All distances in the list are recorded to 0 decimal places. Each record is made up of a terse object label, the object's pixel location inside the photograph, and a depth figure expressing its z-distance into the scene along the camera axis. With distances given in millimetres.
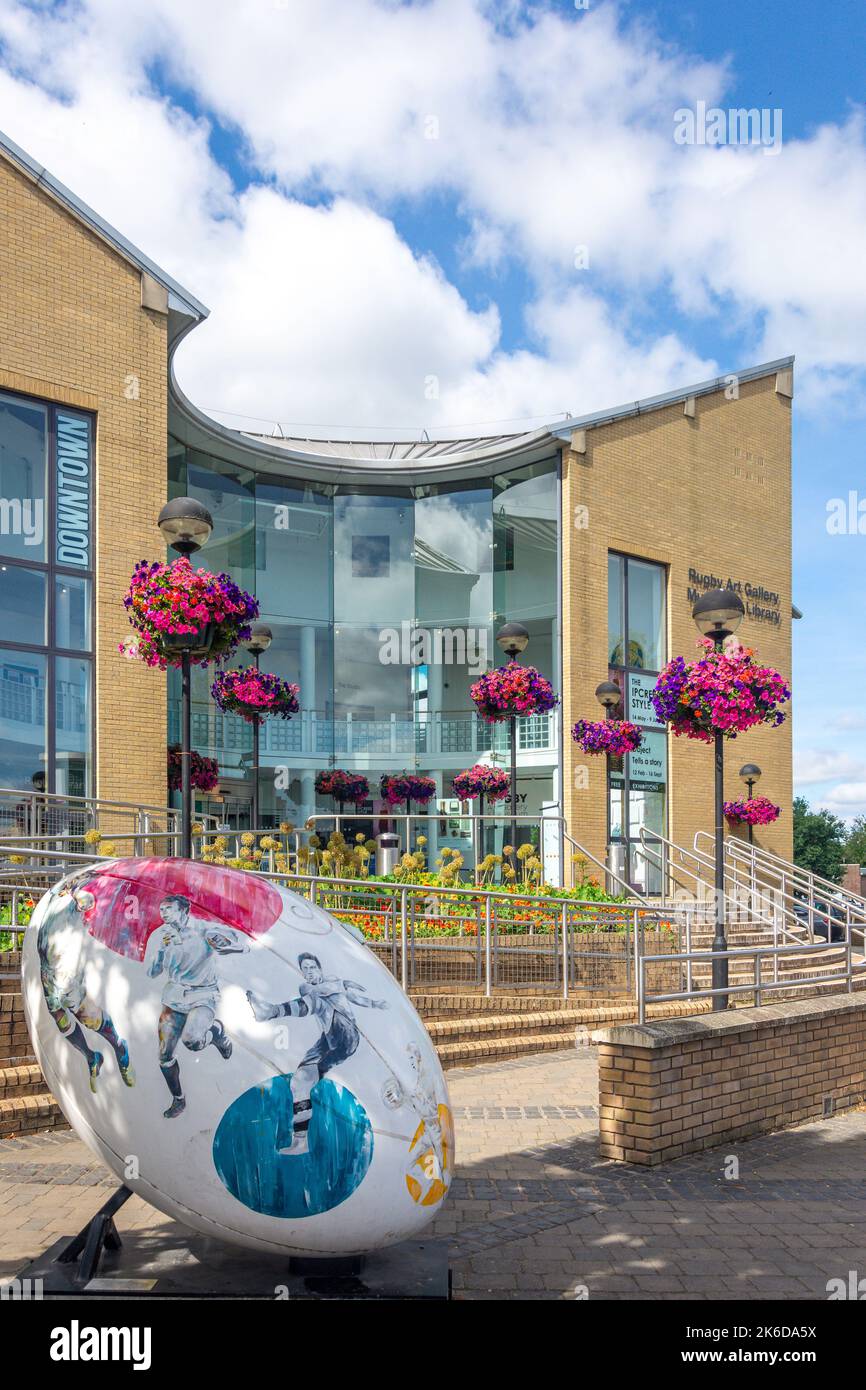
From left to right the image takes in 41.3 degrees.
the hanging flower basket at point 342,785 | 21031
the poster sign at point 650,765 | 23625
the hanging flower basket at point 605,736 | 19516
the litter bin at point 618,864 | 19984
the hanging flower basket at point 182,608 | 10055
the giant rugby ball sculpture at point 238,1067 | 4254
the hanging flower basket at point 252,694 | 16672
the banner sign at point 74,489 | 16234
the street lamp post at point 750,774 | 25406
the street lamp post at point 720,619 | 10424
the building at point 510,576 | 22656
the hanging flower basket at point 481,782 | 19625
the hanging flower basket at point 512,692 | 16656
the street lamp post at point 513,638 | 16750
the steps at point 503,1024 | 10727
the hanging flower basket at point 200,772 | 17172
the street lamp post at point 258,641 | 16530
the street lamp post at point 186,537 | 9433
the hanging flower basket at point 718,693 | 11719
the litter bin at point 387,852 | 15680
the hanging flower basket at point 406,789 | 23266
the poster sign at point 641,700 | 23844
